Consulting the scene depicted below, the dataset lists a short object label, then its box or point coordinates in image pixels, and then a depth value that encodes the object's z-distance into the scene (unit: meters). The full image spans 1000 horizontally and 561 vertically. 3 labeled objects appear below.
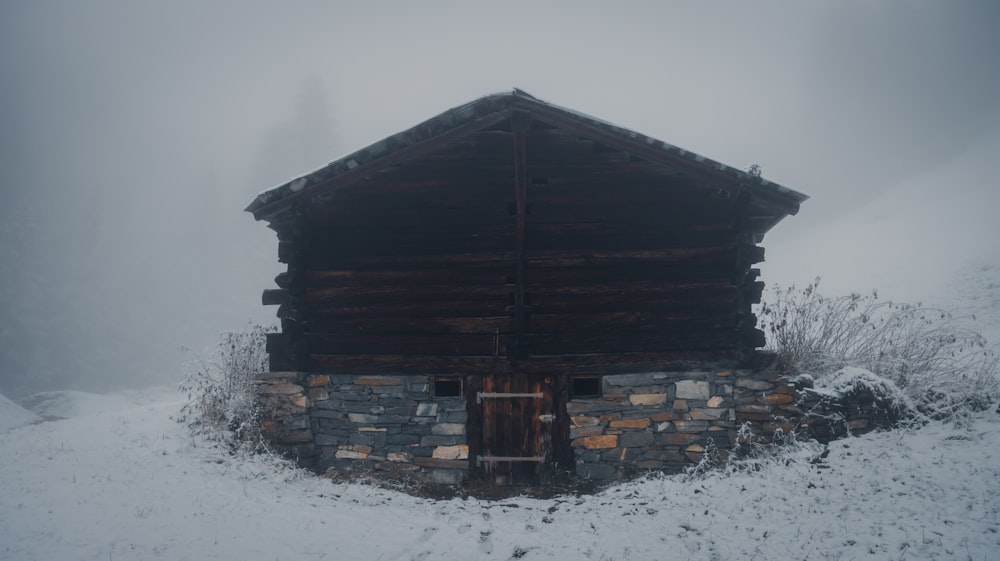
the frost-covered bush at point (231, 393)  7.93
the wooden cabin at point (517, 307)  7.77
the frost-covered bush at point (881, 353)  7.70
